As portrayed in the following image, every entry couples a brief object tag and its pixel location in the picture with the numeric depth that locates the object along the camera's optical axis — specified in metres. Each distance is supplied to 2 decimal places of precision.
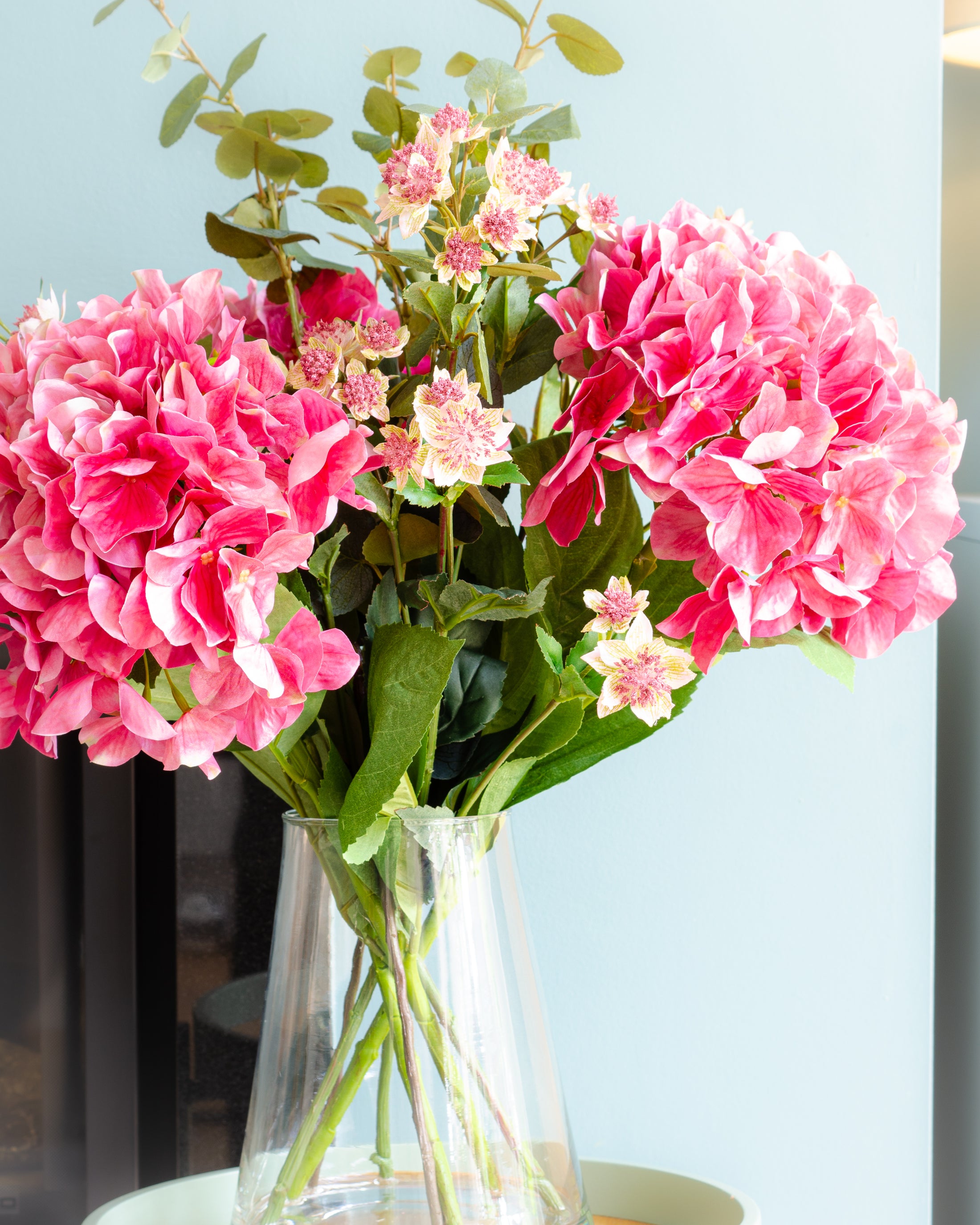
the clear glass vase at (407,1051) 1.07
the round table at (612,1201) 1.19
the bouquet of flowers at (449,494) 0.96
